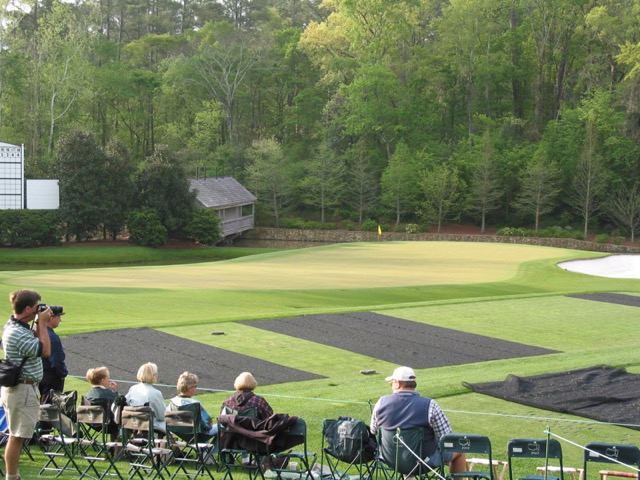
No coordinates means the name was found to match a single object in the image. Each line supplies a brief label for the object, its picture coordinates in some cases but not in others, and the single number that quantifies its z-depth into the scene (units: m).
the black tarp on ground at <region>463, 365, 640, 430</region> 14.94
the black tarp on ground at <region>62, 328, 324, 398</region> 17.80
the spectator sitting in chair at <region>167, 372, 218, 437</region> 10.87
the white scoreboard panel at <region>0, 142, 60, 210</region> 63.50
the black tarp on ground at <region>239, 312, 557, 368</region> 20.73
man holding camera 9.74
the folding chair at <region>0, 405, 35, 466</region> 11.28
